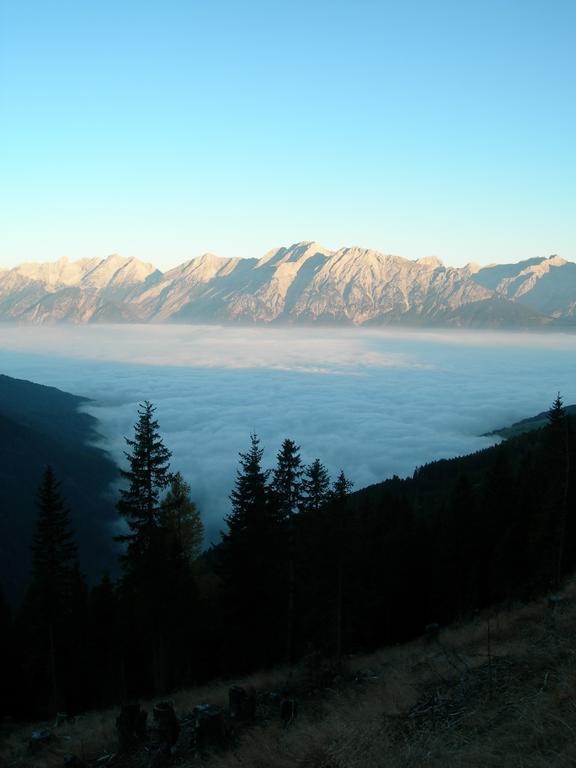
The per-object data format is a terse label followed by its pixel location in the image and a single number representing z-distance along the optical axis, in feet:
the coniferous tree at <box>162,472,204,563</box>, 113.19
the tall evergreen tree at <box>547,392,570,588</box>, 94.58
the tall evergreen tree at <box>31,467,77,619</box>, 92.38
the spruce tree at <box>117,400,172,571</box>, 83.51
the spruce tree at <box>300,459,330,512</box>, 89.51
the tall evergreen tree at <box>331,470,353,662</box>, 84.89
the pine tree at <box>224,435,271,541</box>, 89.97
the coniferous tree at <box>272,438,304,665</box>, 90.43
